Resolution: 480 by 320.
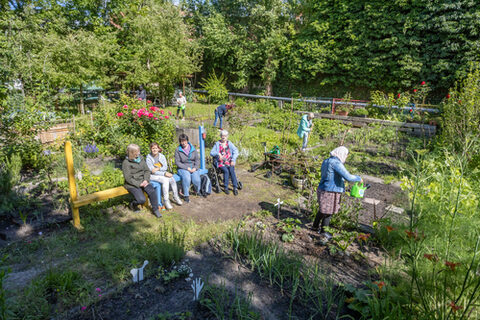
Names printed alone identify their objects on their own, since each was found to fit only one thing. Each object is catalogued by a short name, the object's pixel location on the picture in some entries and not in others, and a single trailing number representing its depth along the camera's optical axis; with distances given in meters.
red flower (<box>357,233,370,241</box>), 3.25
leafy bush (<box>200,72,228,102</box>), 15.30
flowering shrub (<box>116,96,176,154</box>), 6.54
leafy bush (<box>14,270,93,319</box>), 2.50
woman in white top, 4.97
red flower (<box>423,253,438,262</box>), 2.07
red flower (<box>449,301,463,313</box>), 1.72
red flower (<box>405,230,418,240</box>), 2.07
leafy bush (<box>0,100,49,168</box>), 5.67
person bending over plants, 10.24
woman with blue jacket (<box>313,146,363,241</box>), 3.79
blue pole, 6.20
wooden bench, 4.12
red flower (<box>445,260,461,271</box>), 1.82
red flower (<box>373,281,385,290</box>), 2.31
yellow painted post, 4.11
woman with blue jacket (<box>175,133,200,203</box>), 5.34
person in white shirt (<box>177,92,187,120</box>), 12.89
